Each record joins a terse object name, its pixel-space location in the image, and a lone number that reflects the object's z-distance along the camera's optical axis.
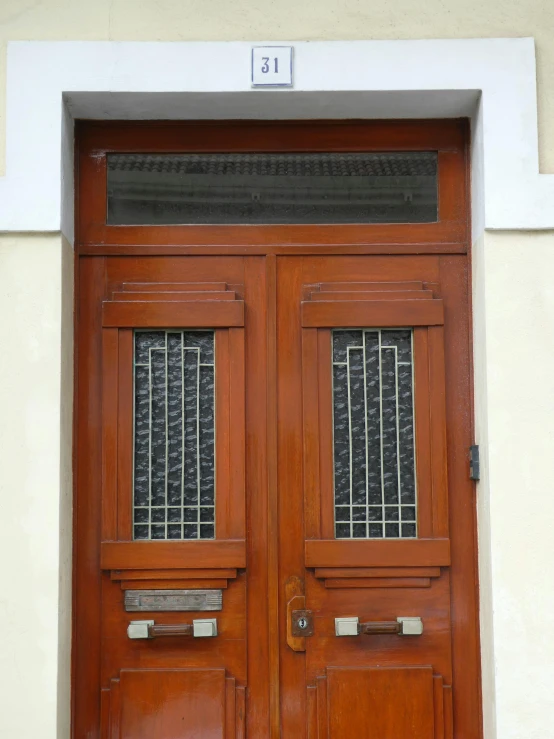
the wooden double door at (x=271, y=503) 3.70
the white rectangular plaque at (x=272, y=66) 3.59
